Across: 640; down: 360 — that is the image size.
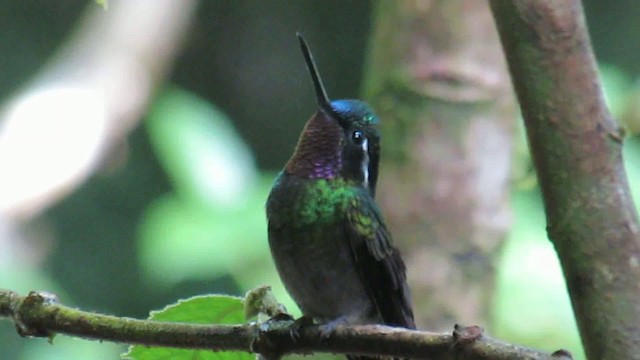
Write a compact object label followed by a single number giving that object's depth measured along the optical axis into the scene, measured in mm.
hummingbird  2216
